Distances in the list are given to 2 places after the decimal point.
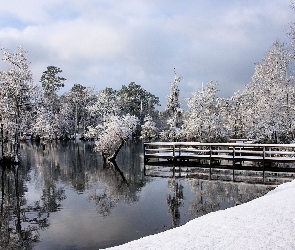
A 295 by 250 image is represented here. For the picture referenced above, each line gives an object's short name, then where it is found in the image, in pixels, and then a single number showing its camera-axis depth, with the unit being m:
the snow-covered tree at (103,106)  68.03
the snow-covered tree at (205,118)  36.06
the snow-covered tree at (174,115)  39.28
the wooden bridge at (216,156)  22.80
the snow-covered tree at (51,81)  79.55
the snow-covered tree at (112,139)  29.81
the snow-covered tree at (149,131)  64.75
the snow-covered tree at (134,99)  87.75
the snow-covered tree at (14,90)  28.61
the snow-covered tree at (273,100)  27.31
